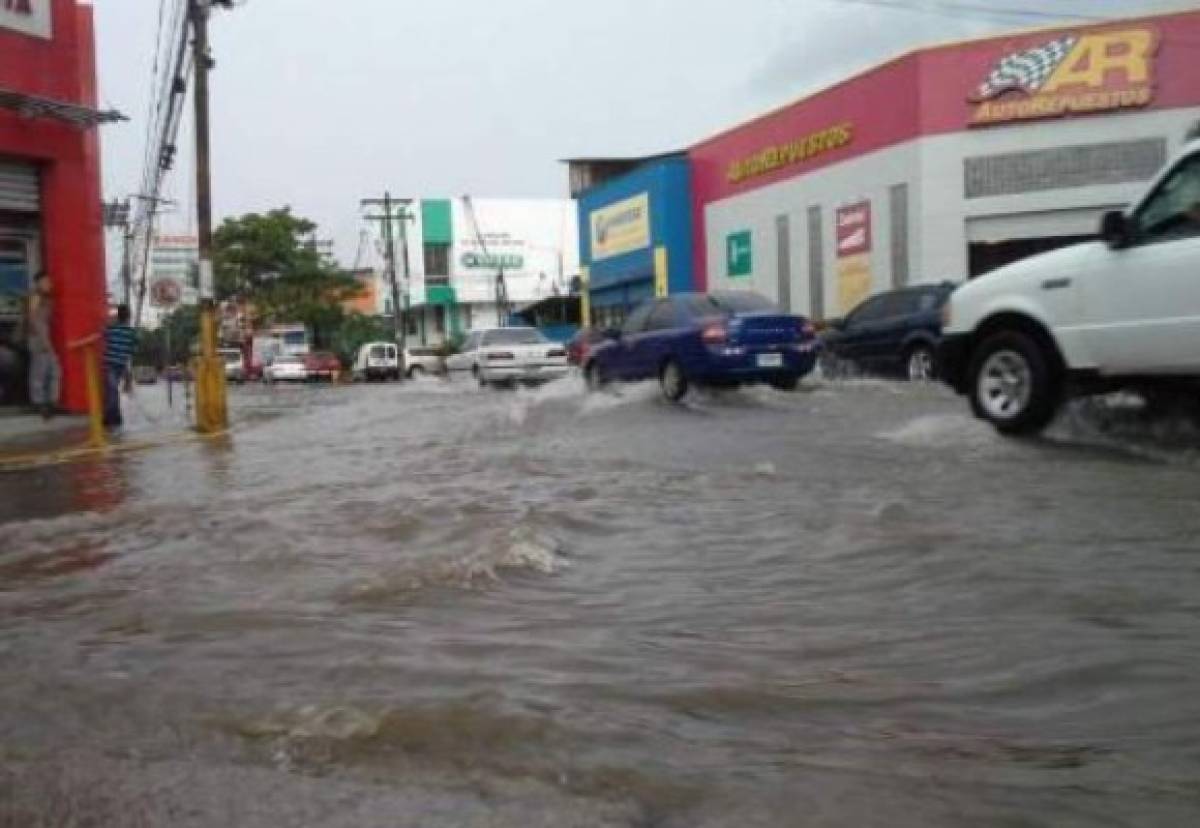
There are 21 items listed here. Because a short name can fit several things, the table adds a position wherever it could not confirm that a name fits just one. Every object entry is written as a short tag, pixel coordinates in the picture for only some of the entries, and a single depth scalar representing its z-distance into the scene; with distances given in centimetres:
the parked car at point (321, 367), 5112
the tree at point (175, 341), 6425
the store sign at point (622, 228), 4053
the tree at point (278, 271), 5969
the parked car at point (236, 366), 5991
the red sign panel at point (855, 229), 2886
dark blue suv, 1753
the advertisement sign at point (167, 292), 2170
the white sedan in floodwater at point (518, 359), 2552
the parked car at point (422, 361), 4503
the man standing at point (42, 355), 1557
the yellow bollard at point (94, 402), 1316
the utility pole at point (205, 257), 1619
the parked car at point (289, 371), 5091
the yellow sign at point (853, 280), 2897
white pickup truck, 788
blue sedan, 1518
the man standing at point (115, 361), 1630
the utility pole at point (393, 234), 5769
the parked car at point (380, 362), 4866
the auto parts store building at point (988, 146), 2481
